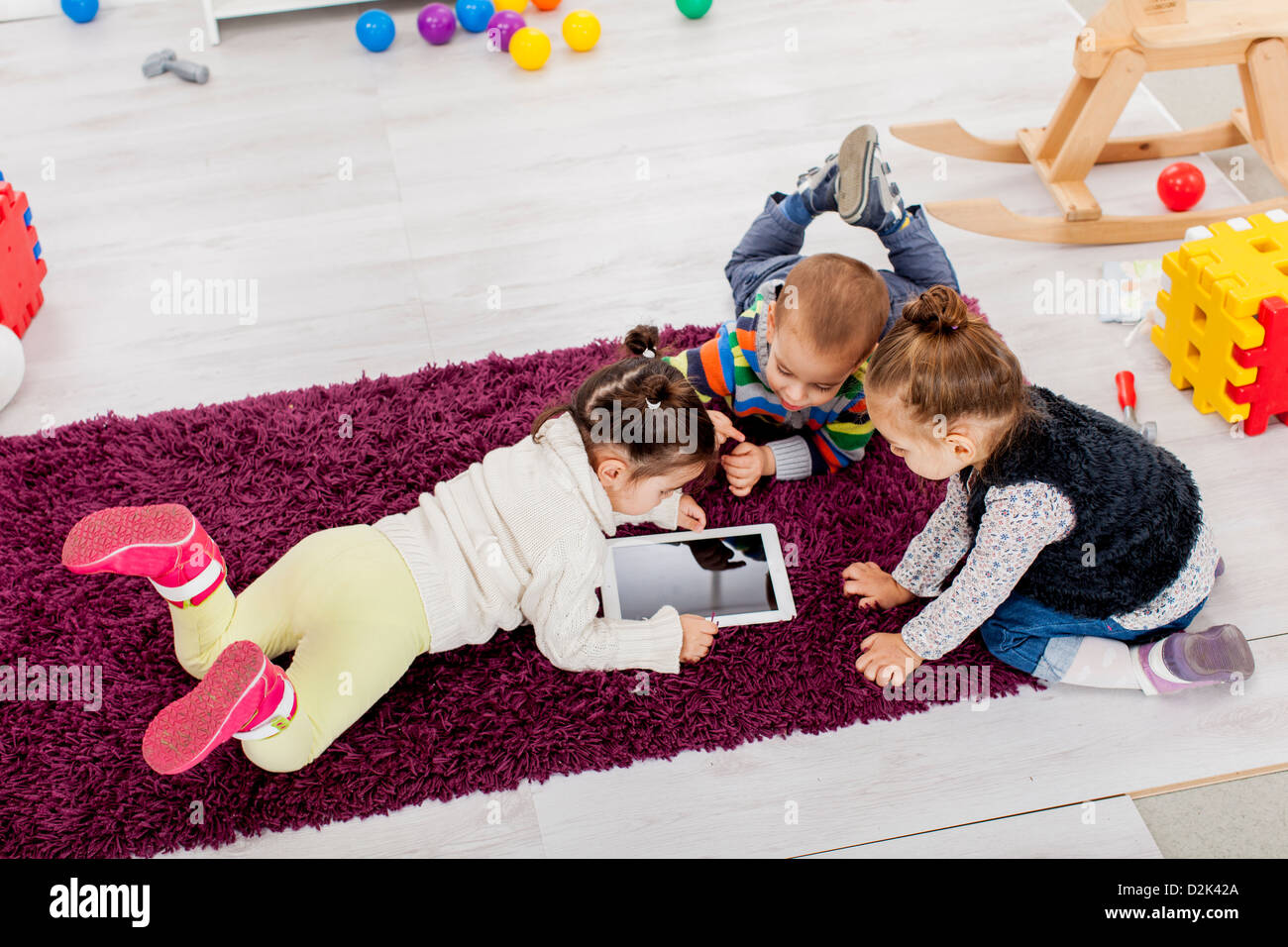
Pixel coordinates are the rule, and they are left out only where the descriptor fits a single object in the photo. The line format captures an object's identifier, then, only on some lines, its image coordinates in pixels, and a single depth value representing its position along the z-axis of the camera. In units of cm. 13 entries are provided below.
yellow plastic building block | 172
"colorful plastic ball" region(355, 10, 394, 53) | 263
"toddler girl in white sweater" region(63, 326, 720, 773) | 139
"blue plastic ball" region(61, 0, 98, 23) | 275
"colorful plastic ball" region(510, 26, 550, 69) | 259
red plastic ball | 220
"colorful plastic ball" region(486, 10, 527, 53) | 264
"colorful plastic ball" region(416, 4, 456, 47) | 266
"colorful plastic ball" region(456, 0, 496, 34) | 268
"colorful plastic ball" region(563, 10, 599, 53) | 264
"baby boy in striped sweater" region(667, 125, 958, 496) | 155
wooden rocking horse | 199
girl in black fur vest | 126
